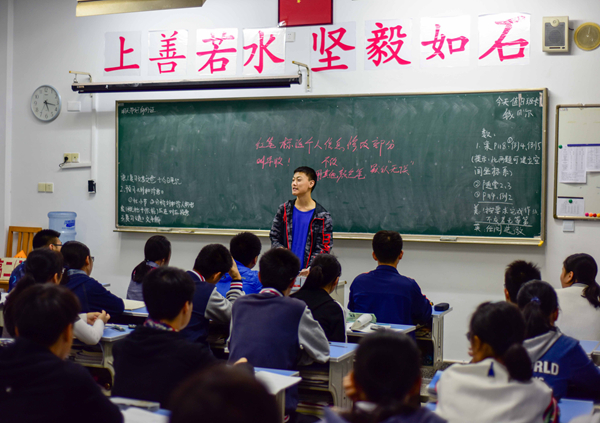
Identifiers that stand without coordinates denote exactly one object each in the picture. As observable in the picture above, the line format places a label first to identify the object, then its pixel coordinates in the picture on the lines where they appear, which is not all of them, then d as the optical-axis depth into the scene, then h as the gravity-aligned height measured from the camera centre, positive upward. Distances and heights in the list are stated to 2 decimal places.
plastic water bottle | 5.26 -0.25
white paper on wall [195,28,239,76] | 4.84 +1.30
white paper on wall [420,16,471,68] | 4.31 +1.26
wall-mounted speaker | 4.07 +1.25
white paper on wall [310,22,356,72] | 4.56 +1.27
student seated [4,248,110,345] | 2.42 -0.37
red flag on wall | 4.59 +1.57
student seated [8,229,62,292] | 3.90 -0.30
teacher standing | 4.08 -0.17
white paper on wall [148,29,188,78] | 4.97 +1.32
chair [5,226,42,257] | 5.41 -0.39
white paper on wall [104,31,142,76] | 5.10 +1.34
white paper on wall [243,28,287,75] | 4.72 +1.27
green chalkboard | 4.25 +0.33
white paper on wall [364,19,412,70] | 4.44 +1.27
